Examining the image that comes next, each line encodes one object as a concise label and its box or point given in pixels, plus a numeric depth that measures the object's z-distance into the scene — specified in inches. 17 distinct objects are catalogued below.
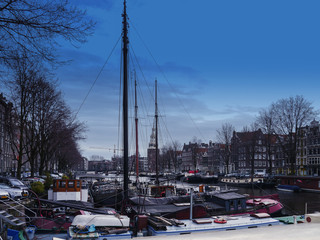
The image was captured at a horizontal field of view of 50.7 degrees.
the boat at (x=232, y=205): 889.5
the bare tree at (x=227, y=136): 3467.0
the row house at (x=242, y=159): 4212.6
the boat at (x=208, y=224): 584.1
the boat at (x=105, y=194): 1141.7
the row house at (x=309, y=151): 3410.4
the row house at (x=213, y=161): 5275.6
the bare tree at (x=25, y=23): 383.2
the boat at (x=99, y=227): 510.5
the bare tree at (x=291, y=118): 2576.3
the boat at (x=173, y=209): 805.2
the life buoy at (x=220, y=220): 660.1
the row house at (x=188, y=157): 5997.5
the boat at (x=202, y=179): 3110.2
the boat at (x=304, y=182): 2246.6
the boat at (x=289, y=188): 2237.2
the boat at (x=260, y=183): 2541.8
